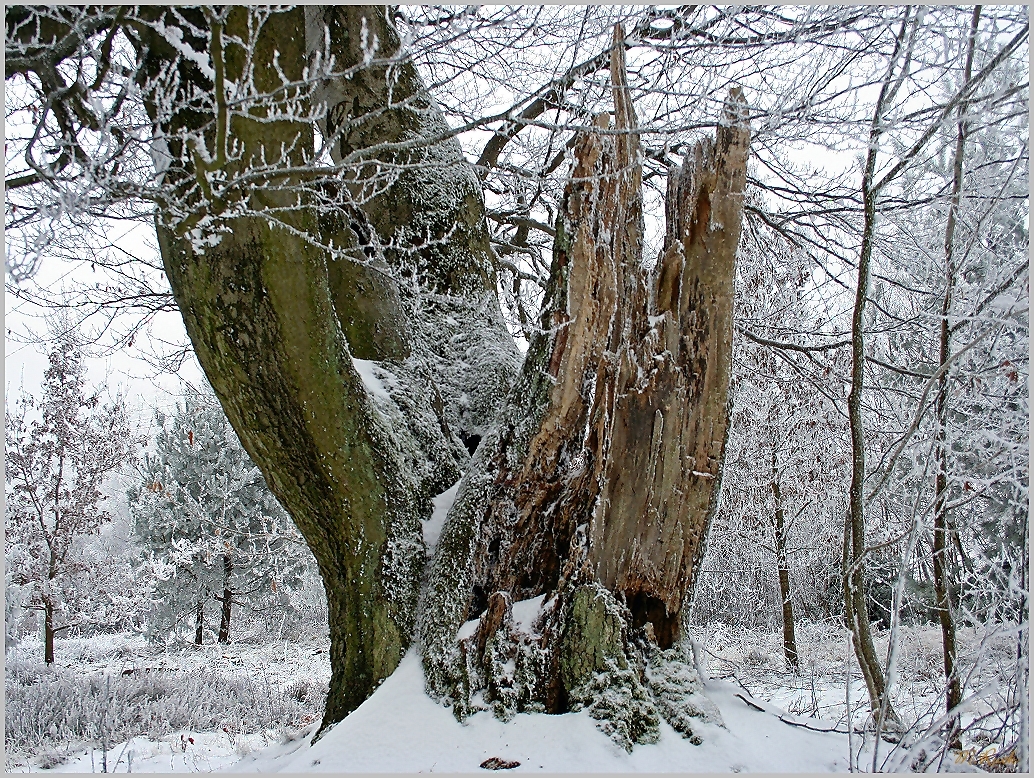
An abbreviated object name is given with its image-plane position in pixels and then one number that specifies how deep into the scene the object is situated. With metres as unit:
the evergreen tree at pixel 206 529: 11.65
